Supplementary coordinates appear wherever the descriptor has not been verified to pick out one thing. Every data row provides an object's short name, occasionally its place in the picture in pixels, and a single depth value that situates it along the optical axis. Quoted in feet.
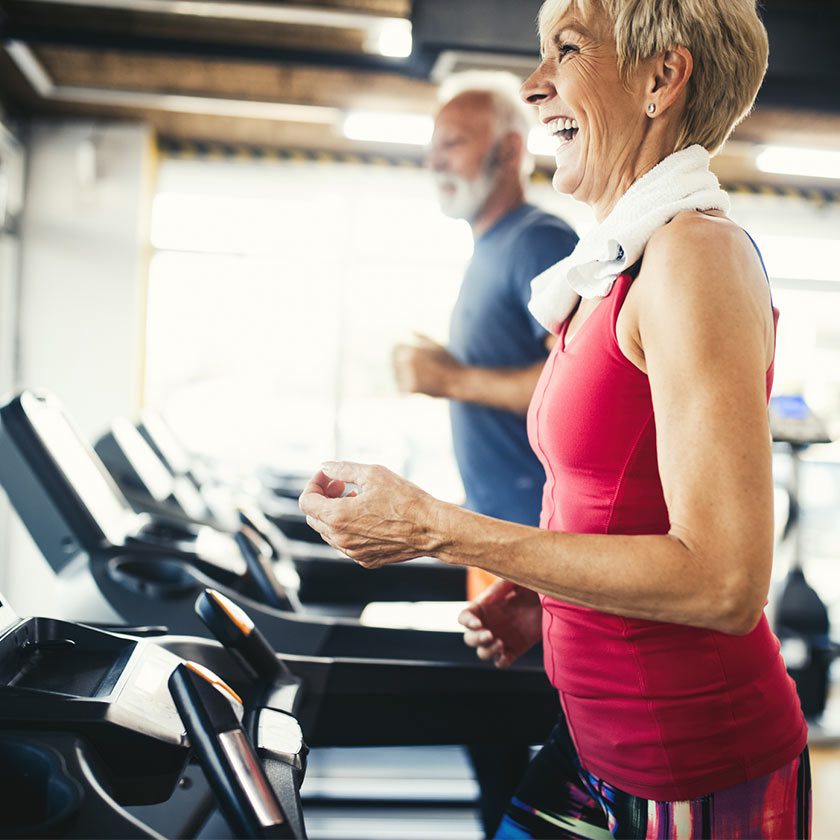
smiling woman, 2.60
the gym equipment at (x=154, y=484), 9.80
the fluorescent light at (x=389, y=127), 17.37
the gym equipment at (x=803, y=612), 13.16
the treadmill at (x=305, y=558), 9.77
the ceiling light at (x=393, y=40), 13.47
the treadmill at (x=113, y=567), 5.82
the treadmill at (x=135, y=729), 2.76
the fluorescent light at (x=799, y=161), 18.25
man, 6.40
